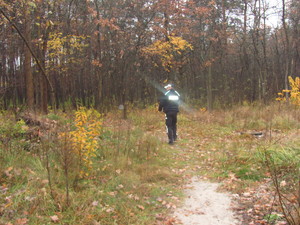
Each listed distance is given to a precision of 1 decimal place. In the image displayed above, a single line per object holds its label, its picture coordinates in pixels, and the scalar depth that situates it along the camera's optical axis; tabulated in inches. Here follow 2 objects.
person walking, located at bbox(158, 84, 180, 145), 351.9
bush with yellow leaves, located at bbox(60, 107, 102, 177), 181.8
